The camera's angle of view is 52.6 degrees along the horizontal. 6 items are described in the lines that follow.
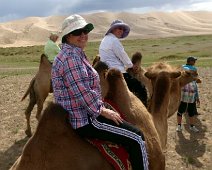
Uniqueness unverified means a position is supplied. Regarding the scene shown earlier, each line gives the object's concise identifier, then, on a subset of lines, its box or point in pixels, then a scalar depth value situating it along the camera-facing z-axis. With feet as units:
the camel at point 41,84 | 15.34
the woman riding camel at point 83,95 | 5.70
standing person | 15.23
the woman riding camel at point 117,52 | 10.64
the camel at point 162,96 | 8.04
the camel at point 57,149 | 5.51
